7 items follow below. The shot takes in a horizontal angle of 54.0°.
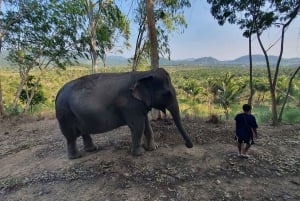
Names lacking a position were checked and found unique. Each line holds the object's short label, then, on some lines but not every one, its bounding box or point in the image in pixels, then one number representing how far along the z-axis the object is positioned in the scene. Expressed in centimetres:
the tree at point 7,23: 1357
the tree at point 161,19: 1049
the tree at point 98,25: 1355
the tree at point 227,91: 2192
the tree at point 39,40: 1364
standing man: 601
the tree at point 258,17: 945
